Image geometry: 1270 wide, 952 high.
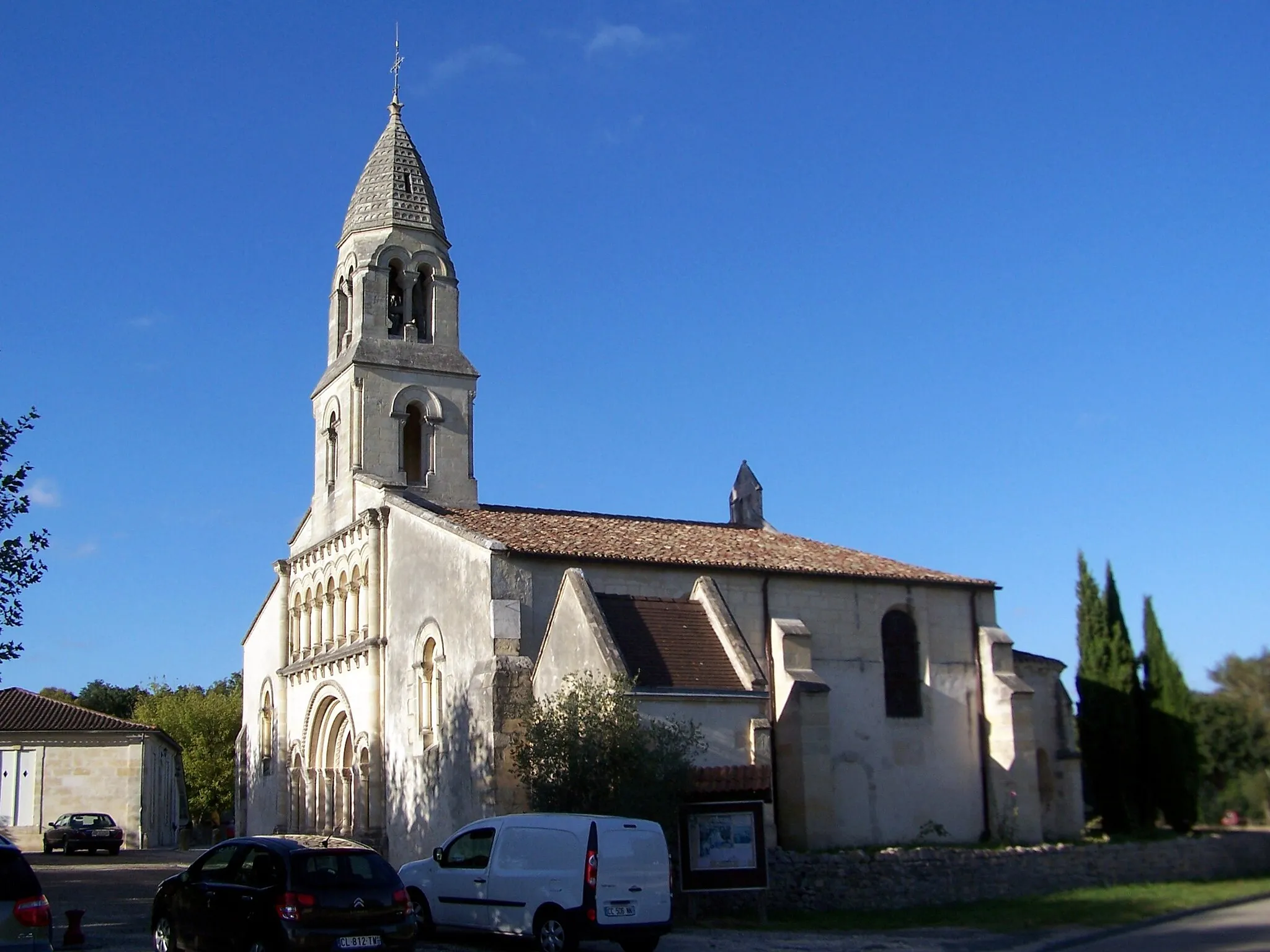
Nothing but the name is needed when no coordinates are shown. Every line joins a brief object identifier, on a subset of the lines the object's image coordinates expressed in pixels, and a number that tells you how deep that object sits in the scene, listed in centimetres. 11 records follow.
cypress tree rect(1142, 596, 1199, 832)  3597
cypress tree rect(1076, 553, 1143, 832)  3625
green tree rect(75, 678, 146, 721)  9675
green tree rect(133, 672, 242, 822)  6531
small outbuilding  4606
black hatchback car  1424
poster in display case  2103
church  2639
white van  1681
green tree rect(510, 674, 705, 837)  2214
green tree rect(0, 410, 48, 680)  1856
